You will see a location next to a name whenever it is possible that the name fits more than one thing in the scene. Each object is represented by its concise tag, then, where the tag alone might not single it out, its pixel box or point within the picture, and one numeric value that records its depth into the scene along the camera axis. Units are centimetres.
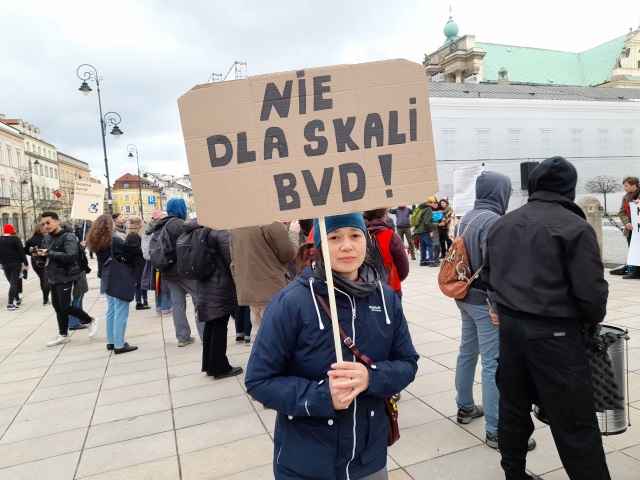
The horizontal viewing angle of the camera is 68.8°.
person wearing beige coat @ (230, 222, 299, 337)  454
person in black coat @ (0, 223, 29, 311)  1056
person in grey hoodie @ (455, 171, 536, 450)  317
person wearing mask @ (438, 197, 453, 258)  1315
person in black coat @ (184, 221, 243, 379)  499
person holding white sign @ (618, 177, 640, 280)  877
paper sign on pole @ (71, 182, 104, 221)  980
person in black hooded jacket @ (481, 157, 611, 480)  224
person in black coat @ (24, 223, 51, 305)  1017
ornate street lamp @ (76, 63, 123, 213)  2022
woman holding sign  175
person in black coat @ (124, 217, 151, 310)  816
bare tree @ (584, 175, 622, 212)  4434
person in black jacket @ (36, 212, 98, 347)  646
